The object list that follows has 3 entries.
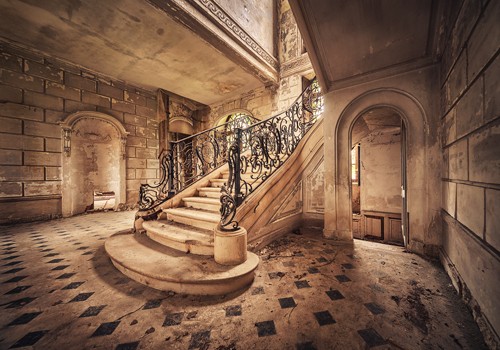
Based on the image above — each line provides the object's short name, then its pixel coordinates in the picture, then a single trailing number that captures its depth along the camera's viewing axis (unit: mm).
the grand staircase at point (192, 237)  2309
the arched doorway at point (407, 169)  3191
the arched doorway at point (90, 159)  6582
